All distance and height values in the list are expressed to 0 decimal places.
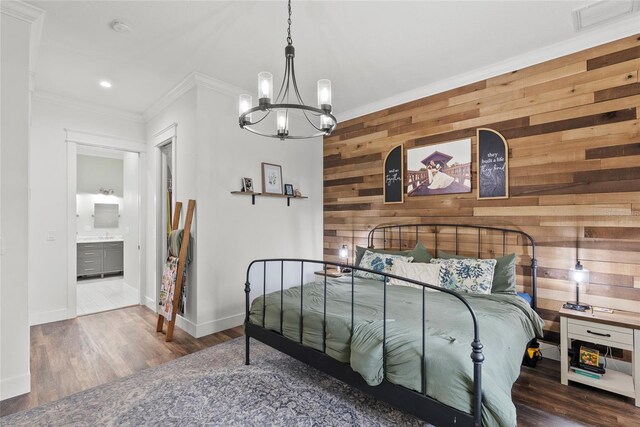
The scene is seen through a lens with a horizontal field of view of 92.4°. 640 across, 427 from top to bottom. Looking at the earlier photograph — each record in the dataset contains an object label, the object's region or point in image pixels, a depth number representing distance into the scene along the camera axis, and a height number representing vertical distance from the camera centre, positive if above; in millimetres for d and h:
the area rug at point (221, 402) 1987 -1343
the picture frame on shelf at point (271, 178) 4105 +485
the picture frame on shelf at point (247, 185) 3842 +362
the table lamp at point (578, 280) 2537 -565
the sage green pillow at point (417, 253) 3414 -455
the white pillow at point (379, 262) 3326 -539
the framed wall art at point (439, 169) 3395 +528
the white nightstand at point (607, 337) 2180 -923
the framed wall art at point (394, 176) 3938 +491
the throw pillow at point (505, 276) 2758 -569
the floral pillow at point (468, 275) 2770 -571
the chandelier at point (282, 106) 1943 +742
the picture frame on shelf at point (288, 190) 4362 +341
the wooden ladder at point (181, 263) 3303 -540
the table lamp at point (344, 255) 4203 -579
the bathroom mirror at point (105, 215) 7055 -29
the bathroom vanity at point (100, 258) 6406 -954
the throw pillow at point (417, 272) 2963 -577
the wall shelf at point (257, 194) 3779 +247
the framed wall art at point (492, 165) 3109 +509
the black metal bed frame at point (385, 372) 1408 -984
